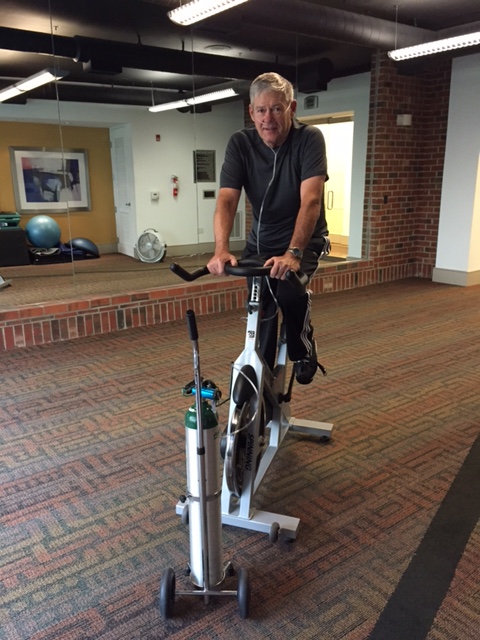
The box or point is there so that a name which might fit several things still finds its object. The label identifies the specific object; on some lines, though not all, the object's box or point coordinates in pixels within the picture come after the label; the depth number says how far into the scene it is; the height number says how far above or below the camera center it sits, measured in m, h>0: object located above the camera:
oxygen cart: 1.56 -0.97
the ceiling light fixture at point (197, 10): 4.04 +1.37
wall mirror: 4.92 +0.52
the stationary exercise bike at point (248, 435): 1.96 -0.96
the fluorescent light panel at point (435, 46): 5.05 +1.35
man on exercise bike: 2.02 -0.06
